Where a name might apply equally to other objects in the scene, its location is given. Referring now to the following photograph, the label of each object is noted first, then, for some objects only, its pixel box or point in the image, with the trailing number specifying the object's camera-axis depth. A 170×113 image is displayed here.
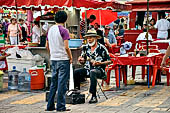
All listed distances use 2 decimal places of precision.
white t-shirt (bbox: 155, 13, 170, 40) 23.12
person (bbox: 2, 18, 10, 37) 33.25
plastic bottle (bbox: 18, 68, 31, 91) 12.13
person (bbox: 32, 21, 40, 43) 19.99
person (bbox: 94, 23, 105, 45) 12.57
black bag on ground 9.83
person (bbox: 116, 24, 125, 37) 30.23
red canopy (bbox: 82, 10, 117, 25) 23.66
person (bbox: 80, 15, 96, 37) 19.13
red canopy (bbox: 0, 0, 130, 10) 13.31
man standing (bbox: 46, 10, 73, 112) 8.93
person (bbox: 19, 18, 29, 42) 27.84
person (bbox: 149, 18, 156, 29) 24.69
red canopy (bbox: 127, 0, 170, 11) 24.38
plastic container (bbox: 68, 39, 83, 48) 13.47
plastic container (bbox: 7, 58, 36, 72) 12.97
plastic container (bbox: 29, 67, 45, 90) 12.15
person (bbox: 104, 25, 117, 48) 16.91
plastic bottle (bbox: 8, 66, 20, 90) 12.55
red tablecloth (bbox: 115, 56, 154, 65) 12.12
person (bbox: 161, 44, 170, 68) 6.97
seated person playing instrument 10.41
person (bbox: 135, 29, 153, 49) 19.42
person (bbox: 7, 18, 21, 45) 21.06
